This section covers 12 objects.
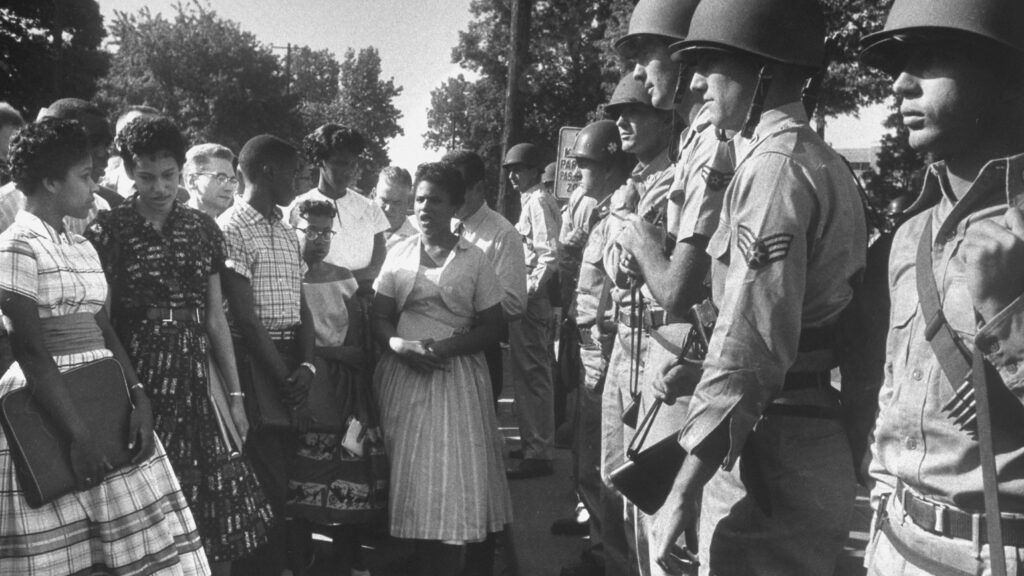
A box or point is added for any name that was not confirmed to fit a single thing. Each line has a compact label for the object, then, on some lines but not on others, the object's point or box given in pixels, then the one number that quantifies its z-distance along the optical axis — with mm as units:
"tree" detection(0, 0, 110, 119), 33219
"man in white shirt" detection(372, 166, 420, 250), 7906
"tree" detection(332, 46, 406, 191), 81062
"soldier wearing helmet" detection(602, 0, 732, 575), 2824
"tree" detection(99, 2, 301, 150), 57094
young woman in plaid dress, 3344
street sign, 10273
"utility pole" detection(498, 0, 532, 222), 14547
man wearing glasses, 5688
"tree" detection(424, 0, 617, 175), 44188
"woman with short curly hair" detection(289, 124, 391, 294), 5879
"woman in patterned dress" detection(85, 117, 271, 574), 4004
